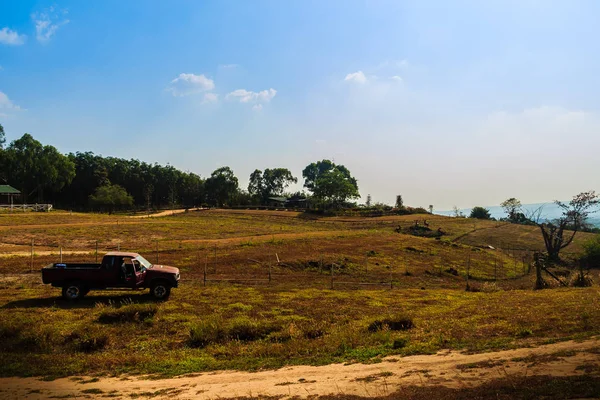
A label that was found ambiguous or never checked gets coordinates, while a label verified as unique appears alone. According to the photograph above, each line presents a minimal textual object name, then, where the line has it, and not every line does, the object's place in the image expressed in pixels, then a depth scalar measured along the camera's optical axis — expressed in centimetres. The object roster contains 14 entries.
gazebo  7581
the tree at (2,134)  9615
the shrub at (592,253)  4409
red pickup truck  1938
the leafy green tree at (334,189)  10344
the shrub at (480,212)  10400
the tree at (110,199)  9000
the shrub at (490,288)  2736
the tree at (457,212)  10905
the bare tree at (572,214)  5242
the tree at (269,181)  13188
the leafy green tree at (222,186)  11625
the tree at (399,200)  11018
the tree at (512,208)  8706
